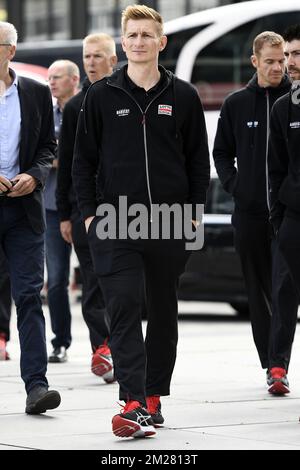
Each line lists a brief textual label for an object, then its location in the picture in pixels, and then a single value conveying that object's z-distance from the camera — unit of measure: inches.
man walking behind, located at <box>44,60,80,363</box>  790.8
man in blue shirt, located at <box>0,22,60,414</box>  567.8
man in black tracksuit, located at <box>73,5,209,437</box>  512.3
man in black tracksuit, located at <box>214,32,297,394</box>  647.6
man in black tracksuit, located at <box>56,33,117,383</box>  708.3
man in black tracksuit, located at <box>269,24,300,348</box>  537.8
